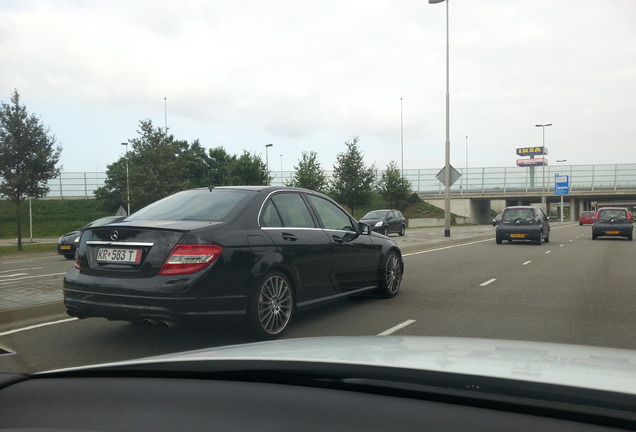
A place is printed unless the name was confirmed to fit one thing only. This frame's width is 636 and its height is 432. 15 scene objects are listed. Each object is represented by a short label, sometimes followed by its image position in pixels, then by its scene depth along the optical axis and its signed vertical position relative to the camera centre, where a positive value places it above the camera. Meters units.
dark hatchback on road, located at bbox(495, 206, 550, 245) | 23.00 -1.33
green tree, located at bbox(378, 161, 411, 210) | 55.09 +0.76
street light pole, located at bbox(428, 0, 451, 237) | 27.31 +1.54
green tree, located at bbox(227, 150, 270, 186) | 43.56 +2.00
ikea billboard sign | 123.62 +9.53
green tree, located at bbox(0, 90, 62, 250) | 23.20 +1.86
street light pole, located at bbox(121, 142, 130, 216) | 29.19 +0.39
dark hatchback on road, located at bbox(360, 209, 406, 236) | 32.53 -1.44
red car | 58.51 -2.65
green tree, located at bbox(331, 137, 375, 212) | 42.47 +1.20
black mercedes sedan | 4.97 -0.64
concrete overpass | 73.31 +1.19
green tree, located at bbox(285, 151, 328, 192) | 43.91 +1.67
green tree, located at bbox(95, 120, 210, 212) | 28.59 +1.57
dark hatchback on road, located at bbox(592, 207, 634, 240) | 26.78 -1.49
